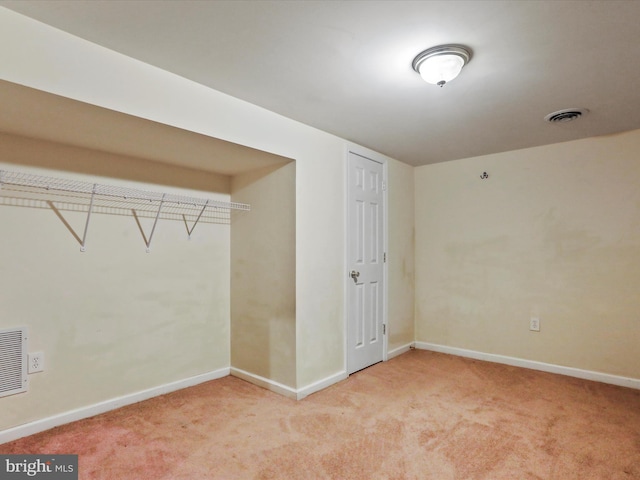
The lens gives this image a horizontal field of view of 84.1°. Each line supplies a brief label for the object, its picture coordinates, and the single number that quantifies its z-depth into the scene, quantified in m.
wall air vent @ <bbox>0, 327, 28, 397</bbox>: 2.11
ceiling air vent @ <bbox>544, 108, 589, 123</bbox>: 2.57
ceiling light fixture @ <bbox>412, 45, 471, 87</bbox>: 1.80
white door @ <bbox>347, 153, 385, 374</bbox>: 3.34
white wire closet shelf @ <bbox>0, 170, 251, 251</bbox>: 2.19
